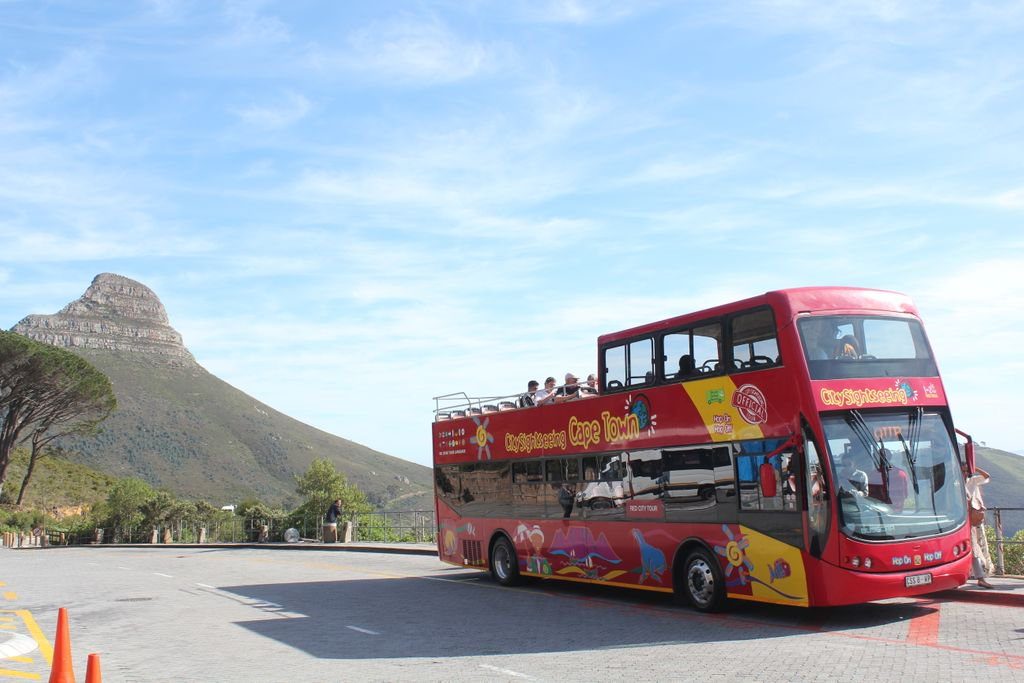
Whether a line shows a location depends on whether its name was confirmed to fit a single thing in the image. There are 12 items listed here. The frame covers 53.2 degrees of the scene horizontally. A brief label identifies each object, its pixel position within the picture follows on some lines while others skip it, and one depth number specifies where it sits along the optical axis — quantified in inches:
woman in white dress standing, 543.5
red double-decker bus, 470.0
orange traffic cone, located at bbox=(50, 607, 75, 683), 339.9
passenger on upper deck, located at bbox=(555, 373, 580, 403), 679.1
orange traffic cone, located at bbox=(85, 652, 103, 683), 310.2
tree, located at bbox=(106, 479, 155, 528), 2461.9
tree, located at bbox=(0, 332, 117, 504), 2659.9
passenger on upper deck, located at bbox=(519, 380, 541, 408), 731.4
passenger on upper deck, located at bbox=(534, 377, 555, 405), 706.2
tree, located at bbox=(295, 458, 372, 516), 2989.7
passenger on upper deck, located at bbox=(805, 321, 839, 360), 486.3
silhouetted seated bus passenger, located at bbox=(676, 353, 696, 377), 556.7
